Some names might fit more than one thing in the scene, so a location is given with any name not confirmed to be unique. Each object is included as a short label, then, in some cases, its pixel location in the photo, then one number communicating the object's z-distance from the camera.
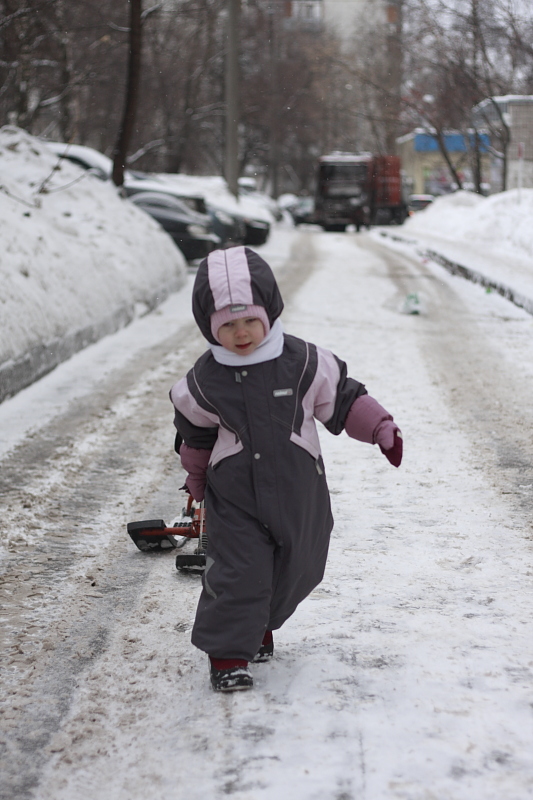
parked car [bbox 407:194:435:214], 45.78
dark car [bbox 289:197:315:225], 39.41
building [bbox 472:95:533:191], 22.77
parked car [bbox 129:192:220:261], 16.31
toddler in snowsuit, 2.78
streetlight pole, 24.20
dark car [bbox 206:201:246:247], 19.52
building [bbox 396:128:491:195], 33.72
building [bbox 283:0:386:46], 48.62
